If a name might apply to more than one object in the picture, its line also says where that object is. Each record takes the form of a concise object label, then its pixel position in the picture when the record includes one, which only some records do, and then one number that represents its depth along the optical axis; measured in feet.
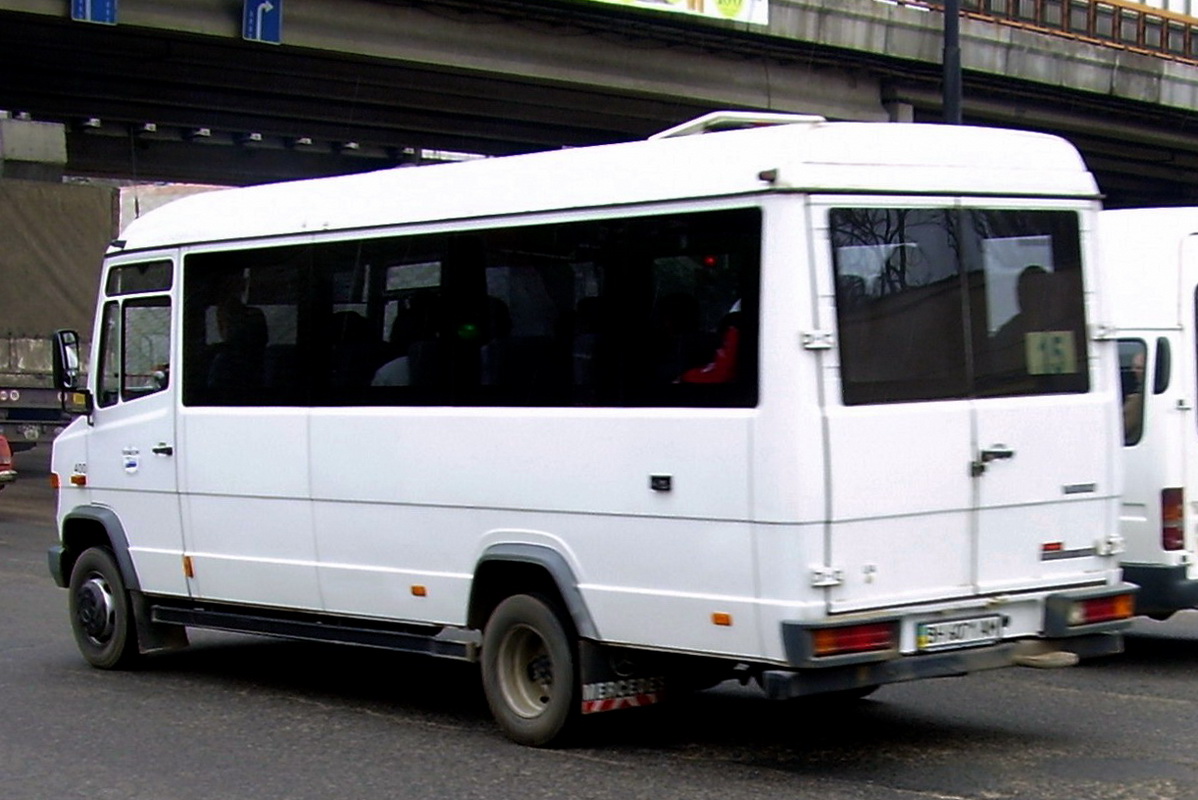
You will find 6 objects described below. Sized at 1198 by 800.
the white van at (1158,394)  33.91
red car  68.49
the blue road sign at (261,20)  93.61
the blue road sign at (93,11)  87.40
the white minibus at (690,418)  24.11
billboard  105.09
